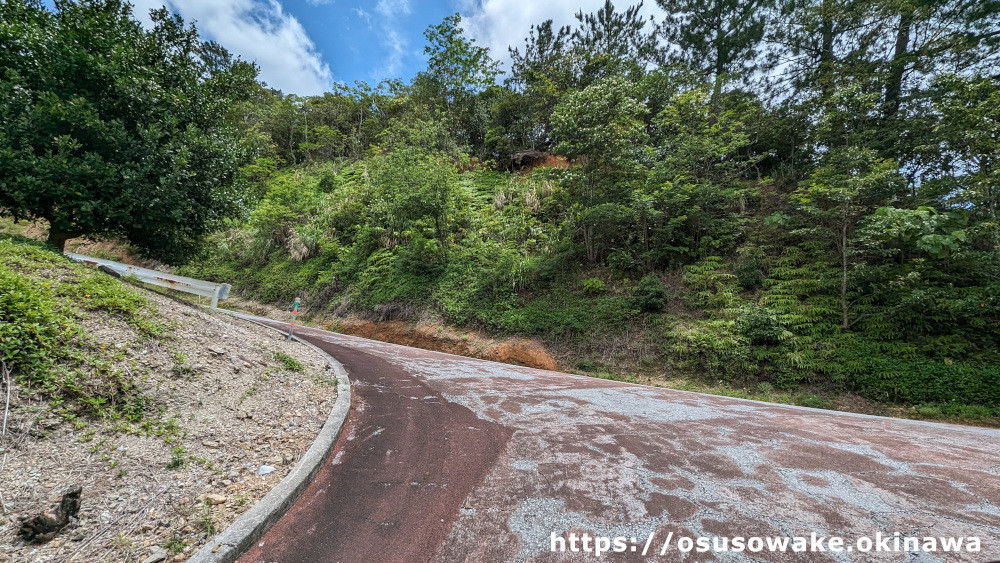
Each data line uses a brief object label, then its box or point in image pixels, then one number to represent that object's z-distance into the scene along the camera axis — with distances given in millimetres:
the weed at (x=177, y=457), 2668
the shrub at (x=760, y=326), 8219
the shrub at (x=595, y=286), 11164
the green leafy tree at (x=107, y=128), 6160
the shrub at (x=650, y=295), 9914
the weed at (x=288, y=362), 5820
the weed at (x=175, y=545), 1922
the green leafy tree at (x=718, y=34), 14281
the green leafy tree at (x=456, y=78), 22766
